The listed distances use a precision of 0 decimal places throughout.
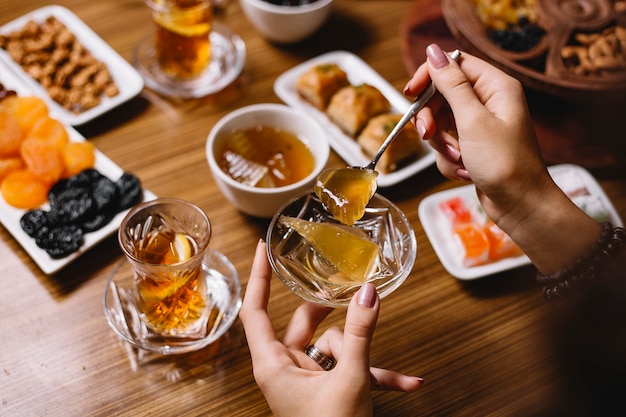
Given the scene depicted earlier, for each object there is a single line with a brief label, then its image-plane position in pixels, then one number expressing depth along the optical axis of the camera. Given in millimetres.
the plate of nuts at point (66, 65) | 702
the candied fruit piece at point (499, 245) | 612
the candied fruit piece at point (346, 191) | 563
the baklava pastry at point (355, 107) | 693
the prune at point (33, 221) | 602
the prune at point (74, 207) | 610
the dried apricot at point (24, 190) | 622
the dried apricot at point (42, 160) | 633
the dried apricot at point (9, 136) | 639
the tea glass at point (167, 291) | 561
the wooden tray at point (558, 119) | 695
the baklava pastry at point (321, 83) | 713
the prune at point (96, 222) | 612
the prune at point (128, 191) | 628
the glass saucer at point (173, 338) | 566
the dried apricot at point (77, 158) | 648
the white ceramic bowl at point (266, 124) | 605
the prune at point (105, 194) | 619
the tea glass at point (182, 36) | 707
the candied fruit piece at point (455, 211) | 635
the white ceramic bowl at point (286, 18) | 747
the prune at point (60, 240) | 594
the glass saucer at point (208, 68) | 739
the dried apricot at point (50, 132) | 655
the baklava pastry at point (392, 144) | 668
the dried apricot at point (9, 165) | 637
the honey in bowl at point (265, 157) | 632
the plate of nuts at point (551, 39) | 687
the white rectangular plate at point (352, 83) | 677
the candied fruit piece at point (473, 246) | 610
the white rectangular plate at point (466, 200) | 612
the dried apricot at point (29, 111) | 662
